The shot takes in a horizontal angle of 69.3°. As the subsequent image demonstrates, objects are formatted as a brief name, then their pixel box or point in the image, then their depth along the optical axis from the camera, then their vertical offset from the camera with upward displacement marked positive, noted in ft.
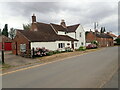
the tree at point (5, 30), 155.99 +26.52
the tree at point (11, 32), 218.98 +32.15
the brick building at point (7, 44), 85.11 +0.56
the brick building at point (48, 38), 50.25 +4.40
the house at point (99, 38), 126.01 +8.41
